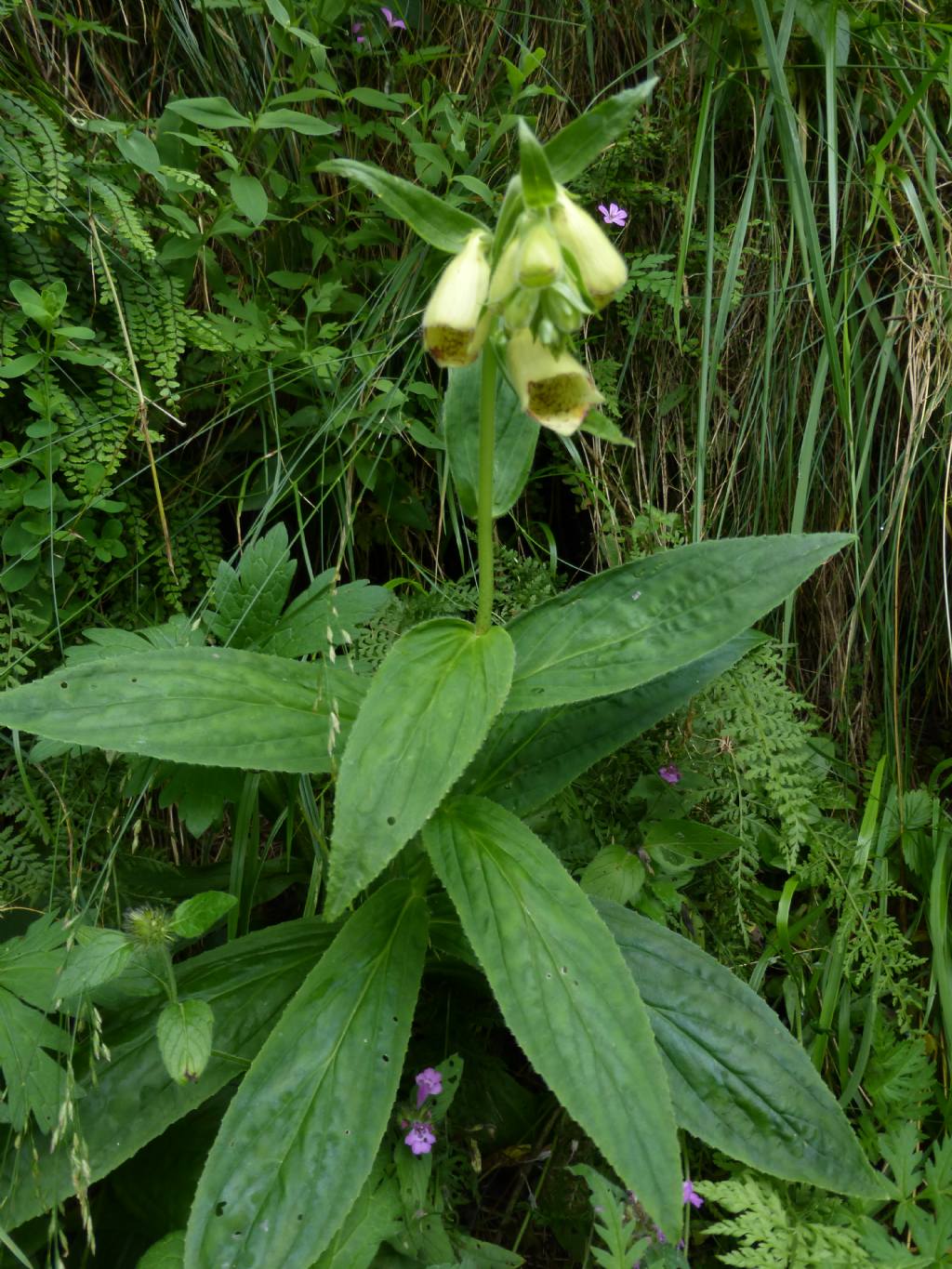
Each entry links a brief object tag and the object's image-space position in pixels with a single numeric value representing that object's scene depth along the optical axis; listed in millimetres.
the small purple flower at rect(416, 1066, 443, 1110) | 417
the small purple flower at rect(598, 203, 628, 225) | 581
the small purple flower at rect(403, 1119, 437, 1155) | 398
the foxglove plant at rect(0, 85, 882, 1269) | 360
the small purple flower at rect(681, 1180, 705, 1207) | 404
